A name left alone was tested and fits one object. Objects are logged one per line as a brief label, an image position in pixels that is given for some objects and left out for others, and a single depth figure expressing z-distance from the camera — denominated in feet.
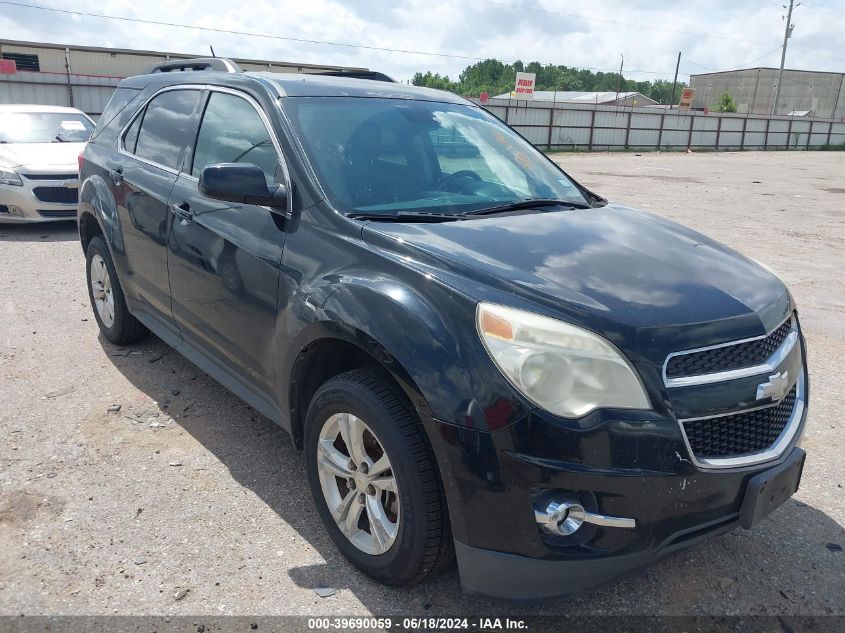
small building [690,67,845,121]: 269.64
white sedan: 28.99
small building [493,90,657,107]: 259.60
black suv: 7.00
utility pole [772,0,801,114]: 200.01
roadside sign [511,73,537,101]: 139.16
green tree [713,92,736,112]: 248.52
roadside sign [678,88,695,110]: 167.12
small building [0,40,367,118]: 70.33
